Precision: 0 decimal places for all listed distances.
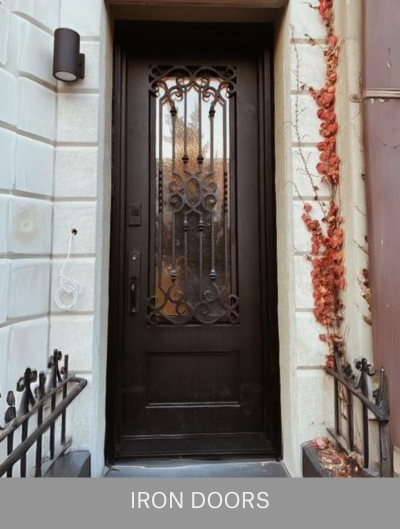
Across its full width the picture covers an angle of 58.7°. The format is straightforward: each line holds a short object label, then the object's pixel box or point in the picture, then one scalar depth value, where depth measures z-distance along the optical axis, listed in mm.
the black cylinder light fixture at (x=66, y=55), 1848
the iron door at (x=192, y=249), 2162
